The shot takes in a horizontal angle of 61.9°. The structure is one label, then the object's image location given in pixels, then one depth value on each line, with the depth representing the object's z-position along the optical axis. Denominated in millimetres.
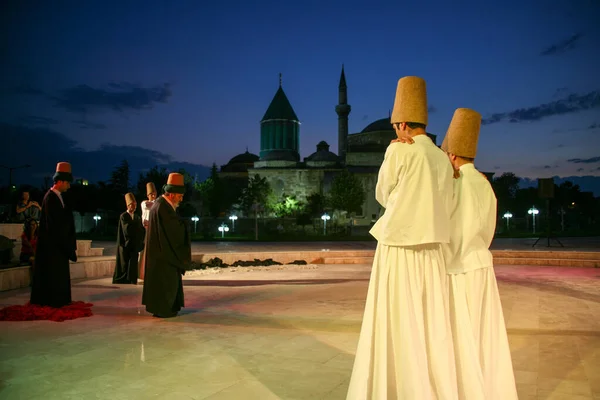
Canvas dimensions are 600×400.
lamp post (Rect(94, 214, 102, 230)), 45644
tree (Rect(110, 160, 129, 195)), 67875
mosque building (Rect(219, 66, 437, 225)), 66188
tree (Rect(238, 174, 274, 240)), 63906
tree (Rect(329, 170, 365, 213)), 58281
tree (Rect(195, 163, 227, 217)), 68888
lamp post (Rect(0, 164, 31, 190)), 38350
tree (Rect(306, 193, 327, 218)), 63344
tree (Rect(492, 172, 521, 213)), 55844
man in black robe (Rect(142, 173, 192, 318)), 6809
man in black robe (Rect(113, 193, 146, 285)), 9883
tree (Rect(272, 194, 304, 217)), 63938
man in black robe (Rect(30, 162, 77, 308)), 7133
